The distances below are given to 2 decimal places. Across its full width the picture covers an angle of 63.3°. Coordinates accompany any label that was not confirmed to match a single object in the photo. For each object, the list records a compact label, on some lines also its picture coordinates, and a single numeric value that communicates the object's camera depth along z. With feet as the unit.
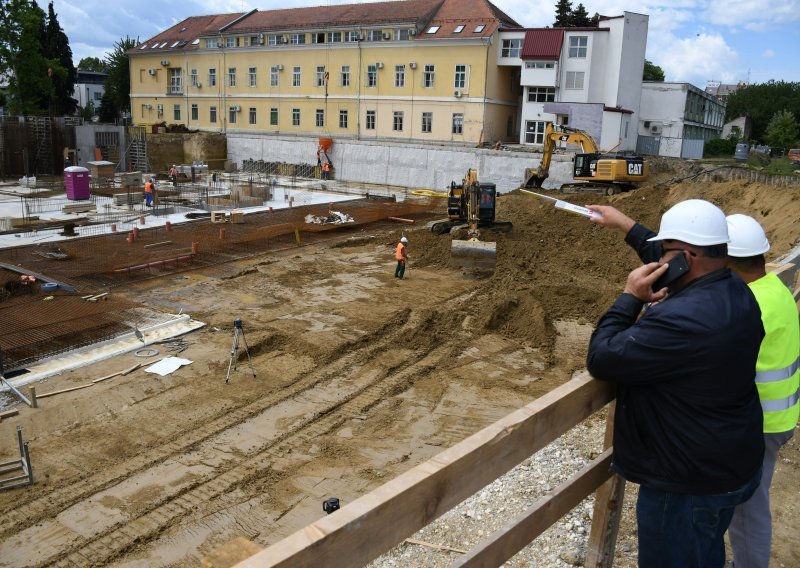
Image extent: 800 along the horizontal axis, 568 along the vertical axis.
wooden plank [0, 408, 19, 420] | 32.75
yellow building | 139.64
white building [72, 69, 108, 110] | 292.20
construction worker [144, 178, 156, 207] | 93.56
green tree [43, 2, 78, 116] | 205.98
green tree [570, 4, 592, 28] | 199.31
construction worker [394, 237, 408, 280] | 60.13
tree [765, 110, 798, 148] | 171.73
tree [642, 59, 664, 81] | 237.45
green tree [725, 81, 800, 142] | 243.40
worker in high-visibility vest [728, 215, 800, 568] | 10.50
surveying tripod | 36.70
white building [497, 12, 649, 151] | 123.85
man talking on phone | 7.85
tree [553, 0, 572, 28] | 200.34
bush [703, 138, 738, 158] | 144.77
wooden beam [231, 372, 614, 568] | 5.70
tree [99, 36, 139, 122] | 218.59
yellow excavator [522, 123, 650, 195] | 89.51
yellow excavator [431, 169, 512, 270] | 63.67
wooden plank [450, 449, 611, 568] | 8.23
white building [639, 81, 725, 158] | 132.36
